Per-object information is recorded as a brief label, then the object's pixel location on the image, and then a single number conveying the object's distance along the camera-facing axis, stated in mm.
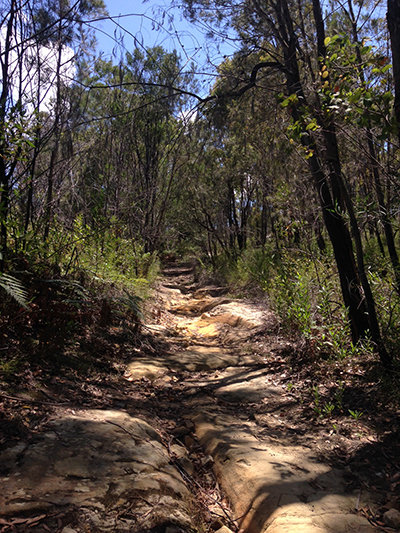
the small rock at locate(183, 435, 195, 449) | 3238
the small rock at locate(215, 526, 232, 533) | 2246
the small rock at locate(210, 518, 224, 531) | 2275
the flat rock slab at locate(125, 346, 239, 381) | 4543
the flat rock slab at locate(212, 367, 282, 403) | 4298
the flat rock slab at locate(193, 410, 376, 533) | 2180
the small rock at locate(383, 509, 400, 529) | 2207
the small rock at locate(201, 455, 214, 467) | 2967
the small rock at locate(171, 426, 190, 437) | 3351
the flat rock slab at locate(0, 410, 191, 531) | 1889
